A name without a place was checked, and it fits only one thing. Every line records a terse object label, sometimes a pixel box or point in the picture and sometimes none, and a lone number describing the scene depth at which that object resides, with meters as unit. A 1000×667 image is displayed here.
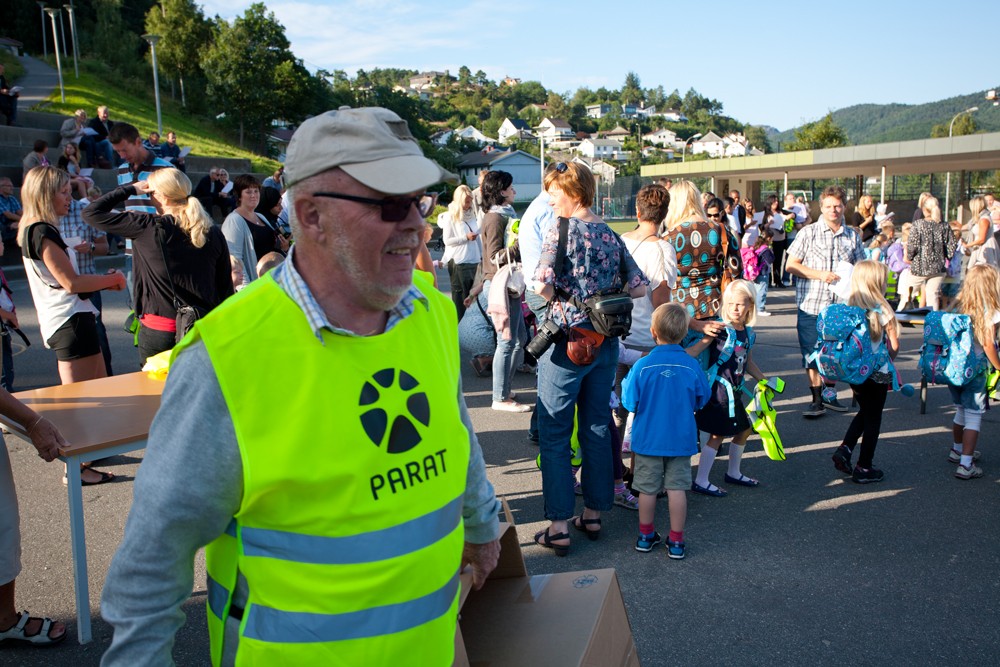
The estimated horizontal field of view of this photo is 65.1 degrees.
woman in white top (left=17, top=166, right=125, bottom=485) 4.77
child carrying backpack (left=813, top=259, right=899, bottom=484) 5.27
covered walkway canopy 25.55
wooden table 3.40
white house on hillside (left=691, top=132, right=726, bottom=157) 158.62
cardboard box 2.22
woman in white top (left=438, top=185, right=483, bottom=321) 8.56
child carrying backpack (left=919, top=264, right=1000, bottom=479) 5.30
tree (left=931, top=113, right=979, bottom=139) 66.25
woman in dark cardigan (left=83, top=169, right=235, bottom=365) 4.67
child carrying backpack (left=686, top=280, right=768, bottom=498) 5.12
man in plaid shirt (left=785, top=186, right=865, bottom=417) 6.72
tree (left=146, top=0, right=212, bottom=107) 47.12
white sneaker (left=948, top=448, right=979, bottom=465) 5.60
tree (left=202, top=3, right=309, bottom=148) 47.12
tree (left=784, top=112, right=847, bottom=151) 64.19
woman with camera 4.14
